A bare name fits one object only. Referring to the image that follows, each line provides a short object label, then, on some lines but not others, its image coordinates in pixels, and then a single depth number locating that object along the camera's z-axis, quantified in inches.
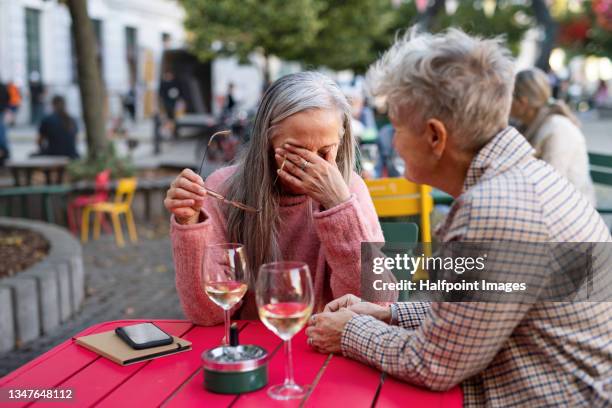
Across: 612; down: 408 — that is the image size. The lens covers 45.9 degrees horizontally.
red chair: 309.4
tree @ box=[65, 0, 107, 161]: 337.4
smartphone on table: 76.4
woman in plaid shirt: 60.7
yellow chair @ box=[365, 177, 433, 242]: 158.4
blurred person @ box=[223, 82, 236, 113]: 727.1
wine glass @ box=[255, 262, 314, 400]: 61.7
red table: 64.1
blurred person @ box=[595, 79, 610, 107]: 1293.3
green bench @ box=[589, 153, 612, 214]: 233.9
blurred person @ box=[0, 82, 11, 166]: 418.7
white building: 925.8
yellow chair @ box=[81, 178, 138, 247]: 300.4
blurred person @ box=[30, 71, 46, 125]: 955.3
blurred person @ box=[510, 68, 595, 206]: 202.4
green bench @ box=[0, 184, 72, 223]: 305.9
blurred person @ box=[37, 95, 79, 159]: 399.2
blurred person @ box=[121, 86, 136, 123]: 1019.3
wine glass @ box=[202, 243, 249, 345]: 71.3
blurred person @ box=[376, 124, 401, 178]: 259.4
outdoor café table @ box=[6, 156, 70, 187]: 337.7
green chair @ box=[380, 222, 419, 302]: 111.2
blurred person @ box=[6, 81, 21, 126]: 803.1
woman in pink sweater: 86.7
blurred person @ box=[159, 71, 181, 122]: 833.5
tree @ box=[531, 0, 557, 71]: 332.8
